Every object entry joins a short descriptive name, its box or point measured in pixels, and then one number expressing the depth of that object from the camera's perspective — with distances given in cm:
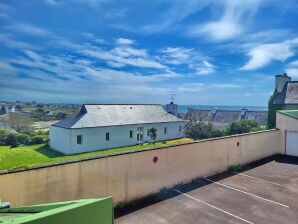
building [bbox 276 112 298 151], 1546
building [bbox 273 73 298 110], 2711
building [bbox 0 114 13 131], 4239
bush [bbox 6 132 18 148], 3638
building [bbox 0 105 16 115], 4912
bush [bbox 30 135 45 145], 3781
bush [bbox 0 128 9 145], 3706
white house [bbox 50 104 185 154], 3006
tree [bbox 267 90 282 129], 2716
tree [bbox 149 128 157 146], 3644
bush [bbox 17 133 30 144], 3709
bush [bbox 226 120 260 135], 3112
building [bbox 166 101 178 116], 4534
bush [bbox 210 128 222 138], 3516
